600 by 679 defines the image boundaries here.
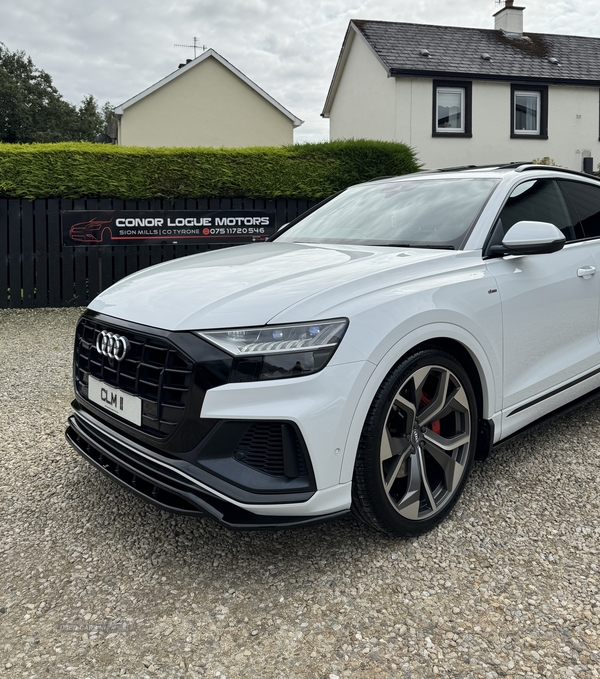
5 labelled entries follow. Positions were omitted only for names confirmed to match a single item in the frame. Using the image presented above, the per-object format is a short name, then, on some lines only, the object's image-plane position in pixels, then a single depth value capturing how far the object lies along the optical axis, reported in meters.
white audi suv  2.17
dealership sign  8.92
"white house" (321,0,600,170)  18.39
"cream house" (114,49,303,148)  22.81
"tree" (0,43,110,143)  47.09
